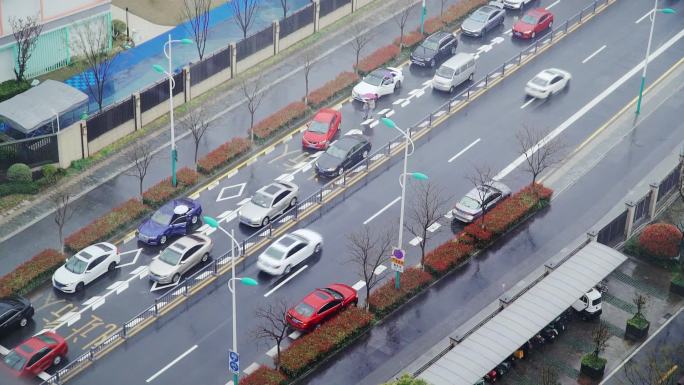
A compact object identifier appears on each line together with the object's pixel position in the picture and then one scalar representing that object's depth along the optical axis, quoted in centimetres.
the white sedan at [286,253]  6625
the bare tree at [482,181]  7003
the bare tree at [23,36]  7944
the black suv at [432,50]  8544
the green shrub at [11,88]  7938
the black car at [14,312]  6203
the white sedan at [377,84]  8144
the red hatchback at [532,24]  8862
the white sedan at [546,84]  8206
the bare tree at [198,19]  8569
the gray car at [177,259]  6569
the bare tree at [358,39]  8462
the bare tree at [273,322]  6097
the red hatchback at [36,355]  5947
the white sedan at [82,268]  6519
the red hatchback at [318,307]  6225
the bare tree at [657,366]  5900
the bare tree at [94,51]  8212
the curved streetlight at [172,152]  7231
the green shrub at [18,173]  7281
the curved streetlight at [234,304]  5741
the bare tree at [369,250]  6494
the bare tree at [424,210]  6774
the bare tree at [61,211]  6819
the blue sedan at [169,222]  6869
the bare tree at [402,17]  8756
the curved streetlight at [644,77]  7981
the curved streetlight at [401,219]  6294
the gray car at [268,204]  6981
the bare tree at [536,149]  7400
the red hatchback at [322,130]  7706
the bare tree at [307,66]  8147
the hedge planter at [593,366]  6009
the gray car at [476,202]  7044
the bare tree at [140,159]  7269
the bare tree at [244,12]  8694
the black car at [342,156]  7444
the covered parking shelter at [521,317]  5762
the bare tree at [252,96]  7806
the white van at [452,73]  8225
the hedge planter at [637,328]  6278
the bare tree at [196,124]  7562
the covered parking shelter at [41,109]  7462
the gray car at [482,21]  8912
